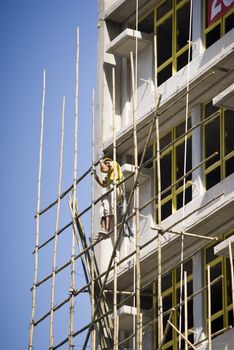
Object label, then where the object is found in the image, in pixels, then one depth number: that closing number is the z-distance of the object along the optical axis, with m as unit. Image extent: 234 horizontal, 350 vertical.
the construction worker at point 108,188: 24.15
